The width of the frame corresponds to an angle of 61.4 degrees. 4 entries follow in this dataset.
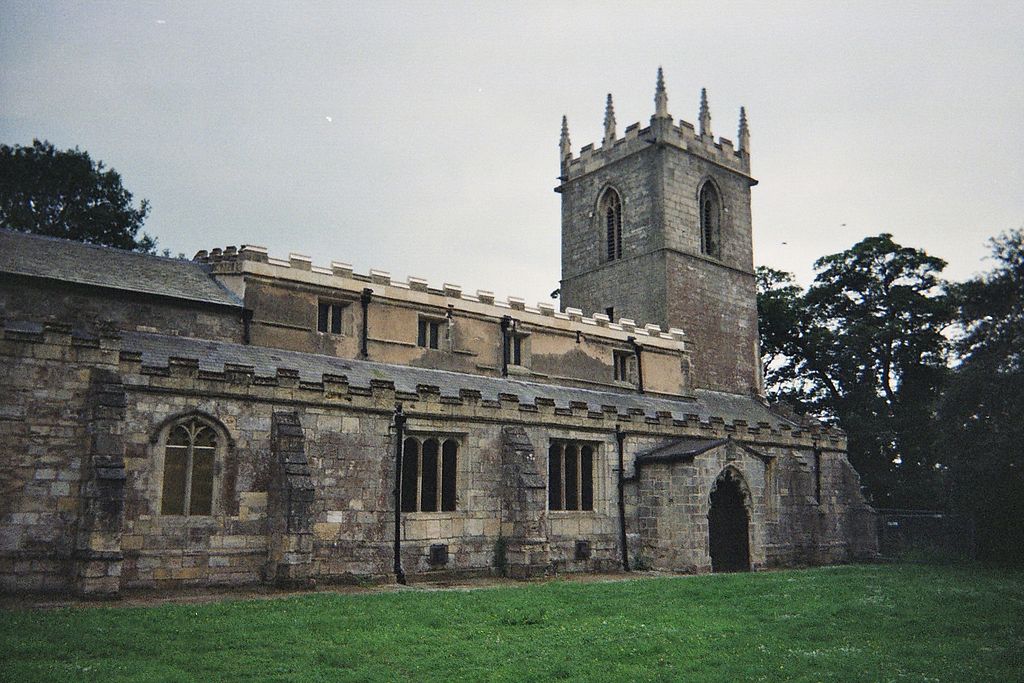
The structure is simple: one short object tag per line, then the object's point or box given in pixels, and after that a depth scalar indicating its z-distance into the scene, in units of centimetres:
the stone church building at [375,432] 1758
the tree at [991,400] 2756
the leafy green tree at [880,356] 4222
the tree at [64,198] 3662
